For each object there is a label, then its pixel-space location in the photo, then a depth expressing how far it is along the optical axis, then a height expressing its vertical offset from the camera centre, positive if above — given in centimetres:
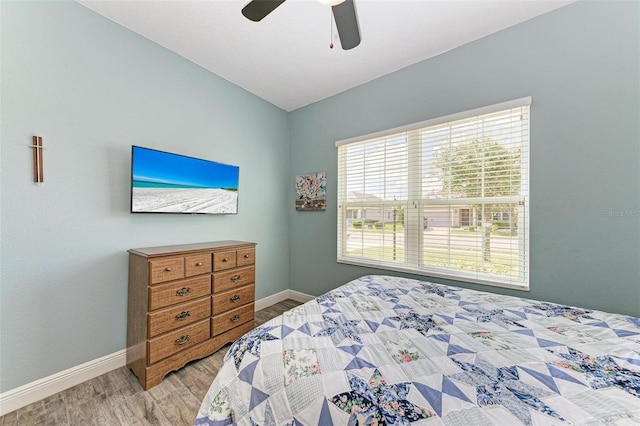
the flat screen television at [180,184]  195 +27
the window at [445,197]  195 +17
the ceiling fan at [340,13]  129 +116
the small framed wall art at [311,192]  312 +30
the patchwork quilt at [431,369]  70 -59
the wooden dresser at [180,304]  170 -77
